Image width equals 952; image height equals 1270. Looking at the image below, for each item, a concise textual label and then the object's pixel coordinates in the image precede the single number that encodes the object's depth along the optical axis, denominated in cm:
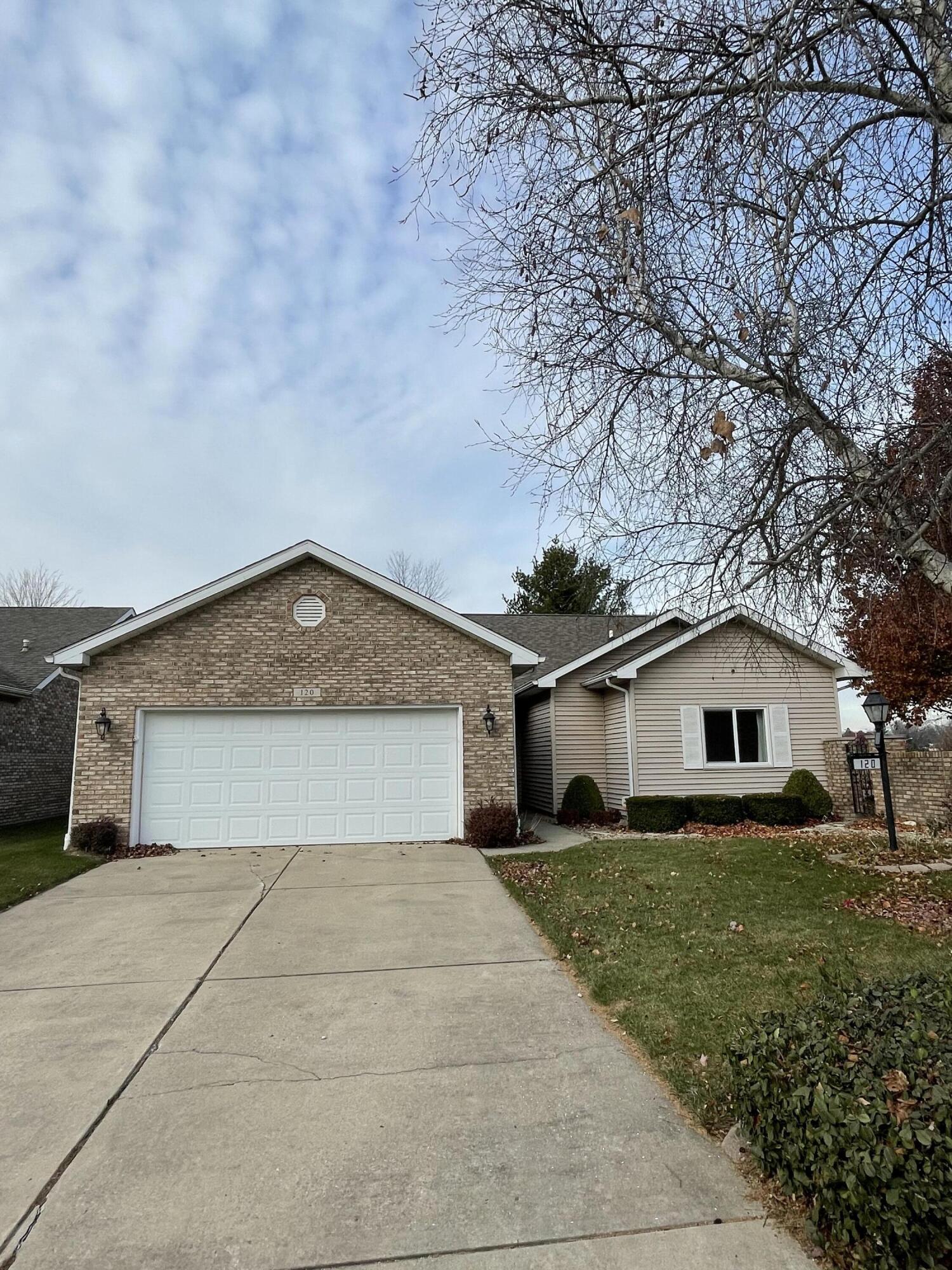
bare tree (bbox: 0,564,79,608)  3466
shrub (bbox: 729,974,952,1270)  215
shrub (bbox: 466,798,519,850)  1184
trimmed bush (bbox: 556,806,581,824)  1491
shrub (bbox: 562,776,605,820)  1492
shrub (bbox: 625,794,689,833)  1346
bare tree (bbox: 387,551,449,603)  3453
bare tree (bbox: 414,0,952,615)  412
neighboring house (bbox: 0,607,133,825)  1512
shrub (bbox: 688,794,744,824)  1382
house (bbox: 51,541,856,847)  1195
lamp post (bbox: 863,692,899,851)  1056
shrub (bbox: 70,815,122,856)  1123
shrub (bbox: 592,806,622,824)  1490
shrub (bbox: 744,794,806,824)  1387
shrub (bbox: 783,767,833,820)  1423
